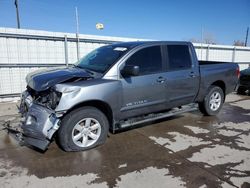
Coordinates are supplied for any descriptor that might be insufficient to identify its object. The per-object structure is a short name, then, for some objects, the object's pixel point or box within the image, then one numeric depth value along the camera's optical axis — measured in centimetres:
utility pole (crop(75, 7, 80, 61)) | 865
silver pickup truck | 355
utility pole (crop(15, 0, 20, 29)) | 2198
